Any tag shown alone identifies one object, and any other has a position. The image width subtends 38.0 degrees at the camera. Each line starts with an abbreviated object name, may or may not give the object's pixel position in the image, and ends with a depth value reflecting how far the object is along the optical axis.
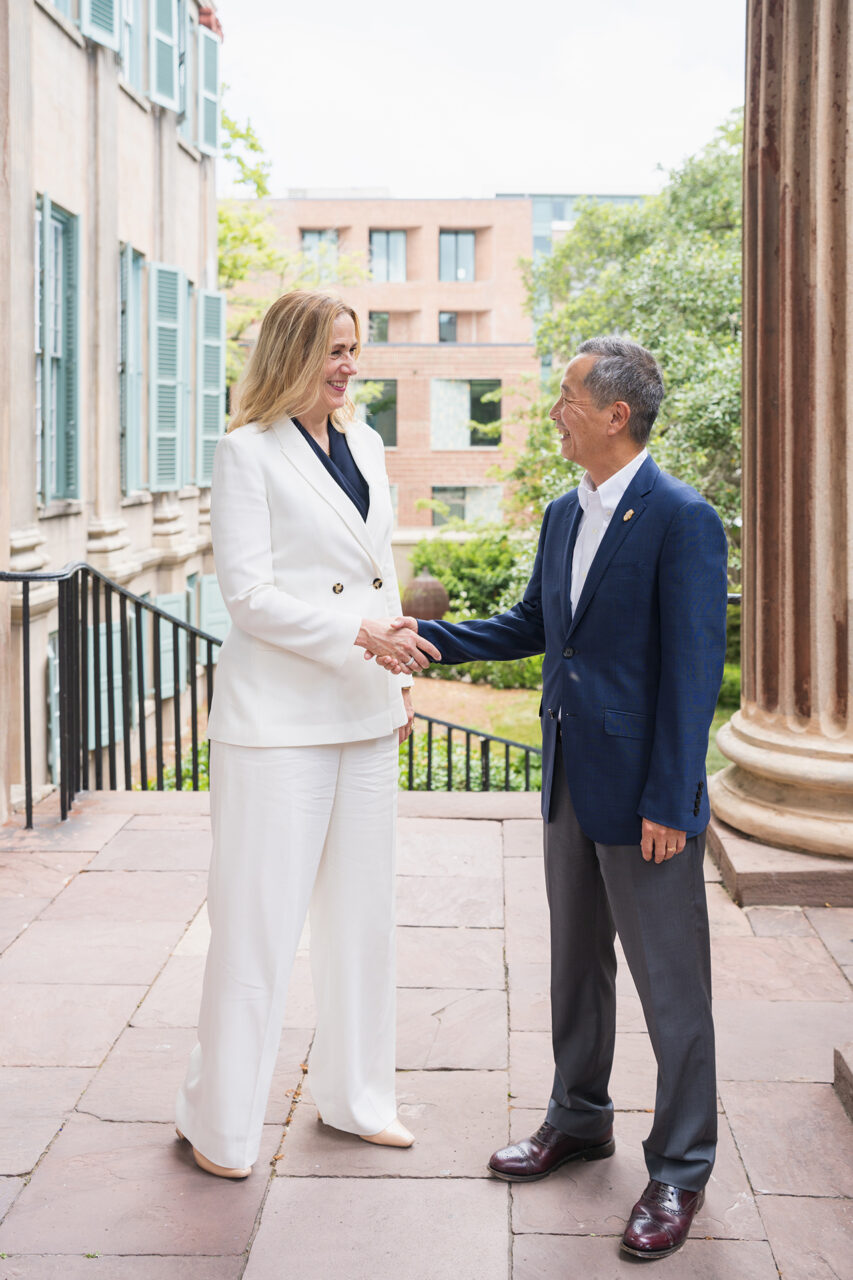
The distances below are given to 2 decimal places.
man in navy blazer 2.49
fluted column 4.65
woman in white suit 2.72
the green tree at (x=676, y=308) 13.18
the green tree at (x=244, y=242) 21.81
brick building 39.78
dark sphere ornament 23.30
